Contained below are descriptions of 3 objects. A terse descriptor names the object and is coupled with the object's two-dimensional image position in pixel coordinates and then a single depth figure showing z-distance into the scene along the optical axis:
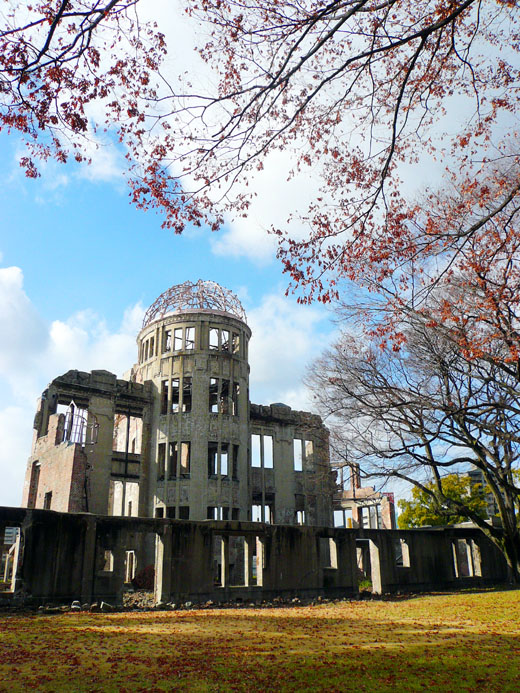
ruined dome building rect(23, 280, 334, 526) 31.30
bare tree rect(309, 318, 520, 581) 18.22
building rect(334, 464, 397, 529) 41.28
